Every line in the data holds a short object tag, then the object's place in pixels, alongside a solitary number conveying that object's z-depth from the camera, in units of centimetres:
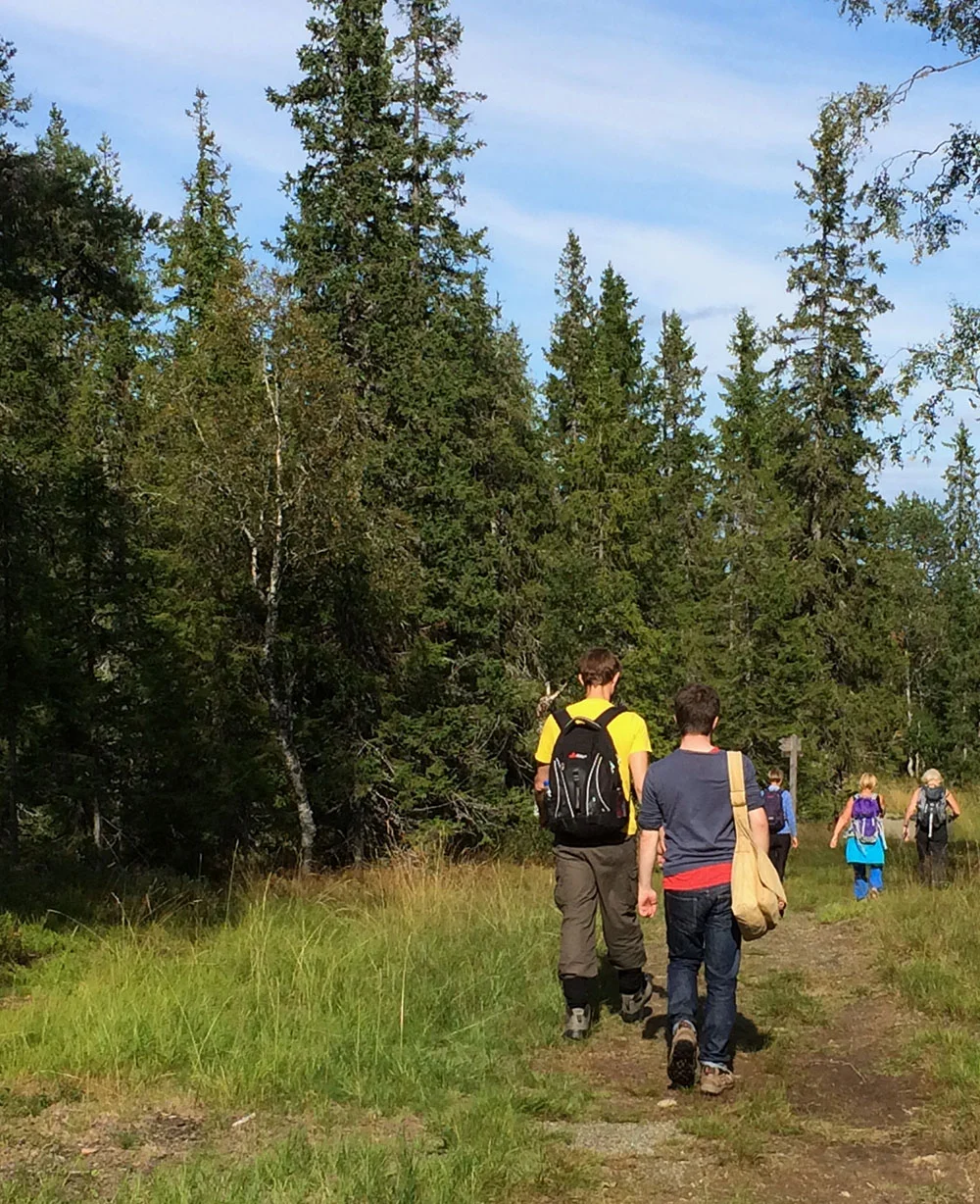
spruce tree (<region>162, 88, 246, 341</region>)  3063
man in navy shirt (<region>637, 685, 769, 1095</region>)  537
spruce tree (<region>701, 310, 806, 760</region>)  3500
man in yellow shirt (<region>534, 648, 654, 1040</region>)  631
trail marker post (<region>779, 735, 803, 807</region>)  2816
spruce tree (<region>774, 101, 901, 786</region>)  3644
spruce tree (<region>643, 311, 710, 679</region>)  3044
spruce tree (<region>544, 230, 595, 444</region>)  4502
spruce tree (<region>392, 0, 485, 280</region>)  2569
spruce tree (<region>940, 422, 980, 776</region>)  5447
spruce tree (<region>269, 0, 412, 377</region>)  2423
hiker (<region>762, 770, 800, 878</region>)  1538
